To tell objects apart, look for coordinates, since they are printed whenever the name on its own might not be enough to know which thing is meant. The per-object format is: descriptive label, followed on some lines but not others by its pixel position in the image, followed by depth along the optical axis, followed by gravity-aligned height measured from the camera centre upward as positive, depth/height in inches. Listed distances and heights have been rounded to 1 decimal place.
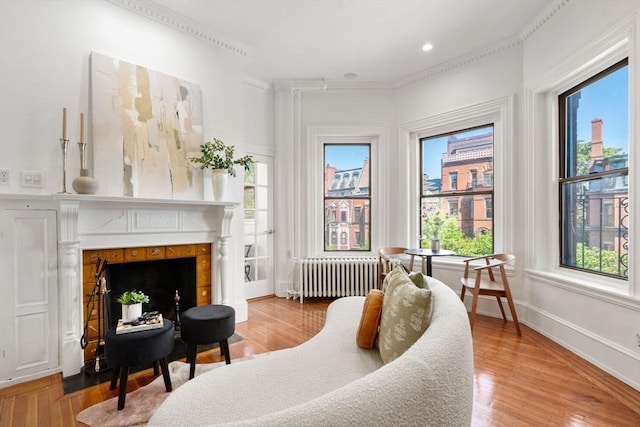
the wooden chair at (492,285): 125.6 -30.2
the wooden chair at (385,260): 159.9 -24.2
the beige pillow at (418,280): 69.1 -14.8
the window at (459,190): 158.2 +11.0
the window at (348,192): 190.4 +11.7
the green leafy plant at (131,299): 86.4 -23.2
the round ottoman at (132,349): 77.1 -33.2
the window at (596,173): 101.3 +12.9
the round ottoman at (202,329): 91.0 -33.2
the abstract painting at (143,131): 106.7 +29.6
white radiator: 177.0 -35.5
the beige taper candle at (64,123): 94.4 +26.4
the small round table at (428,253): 142.2 -18.7
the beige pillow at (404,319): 54.0 -18.8
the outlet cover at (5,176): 90.4 +10.5
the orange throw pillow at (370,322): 66.6 -23.0
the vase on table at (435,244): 150.2 -15.2
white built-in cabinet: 90.7 -23.6
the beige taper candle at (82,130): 99.0 +25.5
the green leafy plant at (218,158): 127.3 +22.2
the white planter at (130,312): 86.3 -26.7
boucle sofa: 28.8 -21.8
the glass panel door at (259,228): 178.5 -8.9
